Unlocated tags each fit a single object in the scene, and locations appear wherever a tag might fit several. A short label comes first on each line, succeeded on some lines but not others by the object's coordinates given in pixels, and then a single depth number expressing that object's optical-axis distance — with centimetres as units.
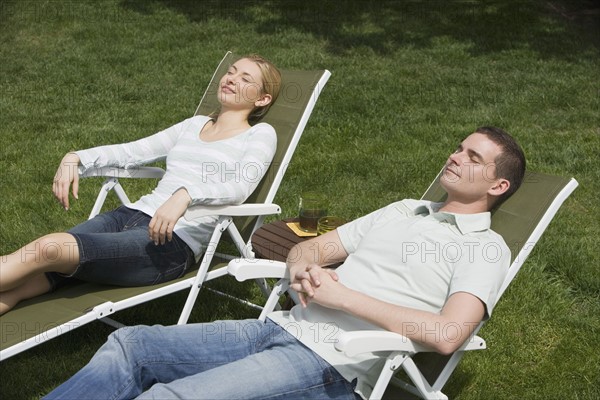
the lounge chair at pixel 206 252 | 324
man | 273
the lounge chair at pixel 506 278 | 277
